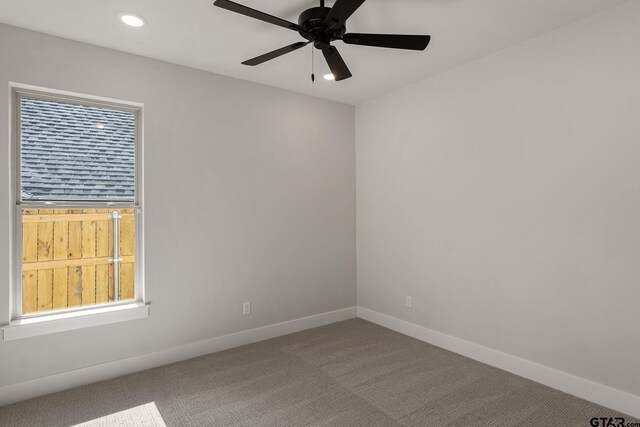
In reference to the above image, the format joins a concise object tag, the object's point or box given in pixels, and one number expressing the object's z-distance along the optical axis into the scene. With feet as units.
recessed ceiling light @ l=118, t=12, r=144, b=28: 7.75
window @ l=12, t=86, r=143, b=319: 8.61
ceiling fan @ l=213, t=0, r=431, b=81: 6.31
